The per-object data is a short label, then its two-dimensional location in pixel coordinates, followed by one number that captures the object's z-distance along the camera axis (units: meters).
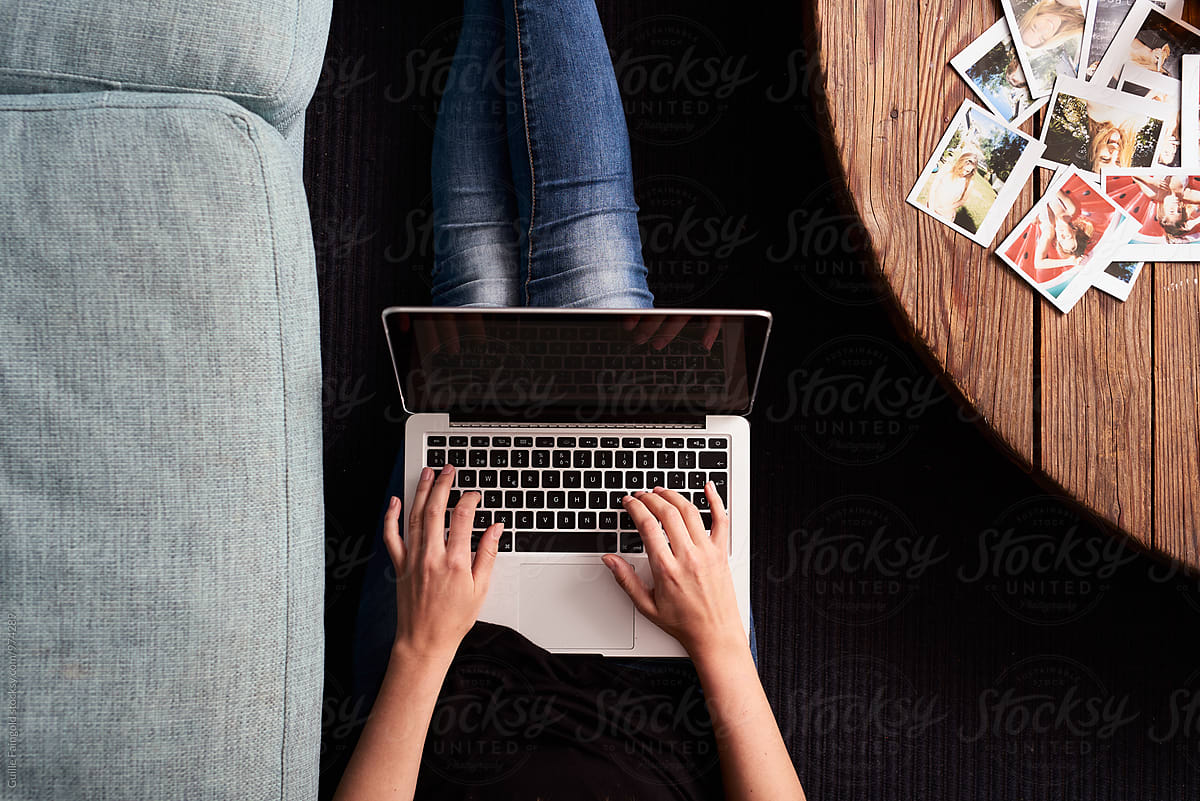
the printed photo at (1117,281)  0.82
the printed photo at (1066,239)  0.82
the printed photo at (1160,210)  0.82
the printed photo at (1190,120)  0.83
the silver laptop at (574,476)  0.92
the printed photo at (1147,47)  0.83
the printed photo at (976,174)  0.83
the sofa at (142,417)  0.70
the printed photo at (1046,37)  0.84
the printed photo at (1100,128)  0.83
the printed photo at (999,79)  0.83
